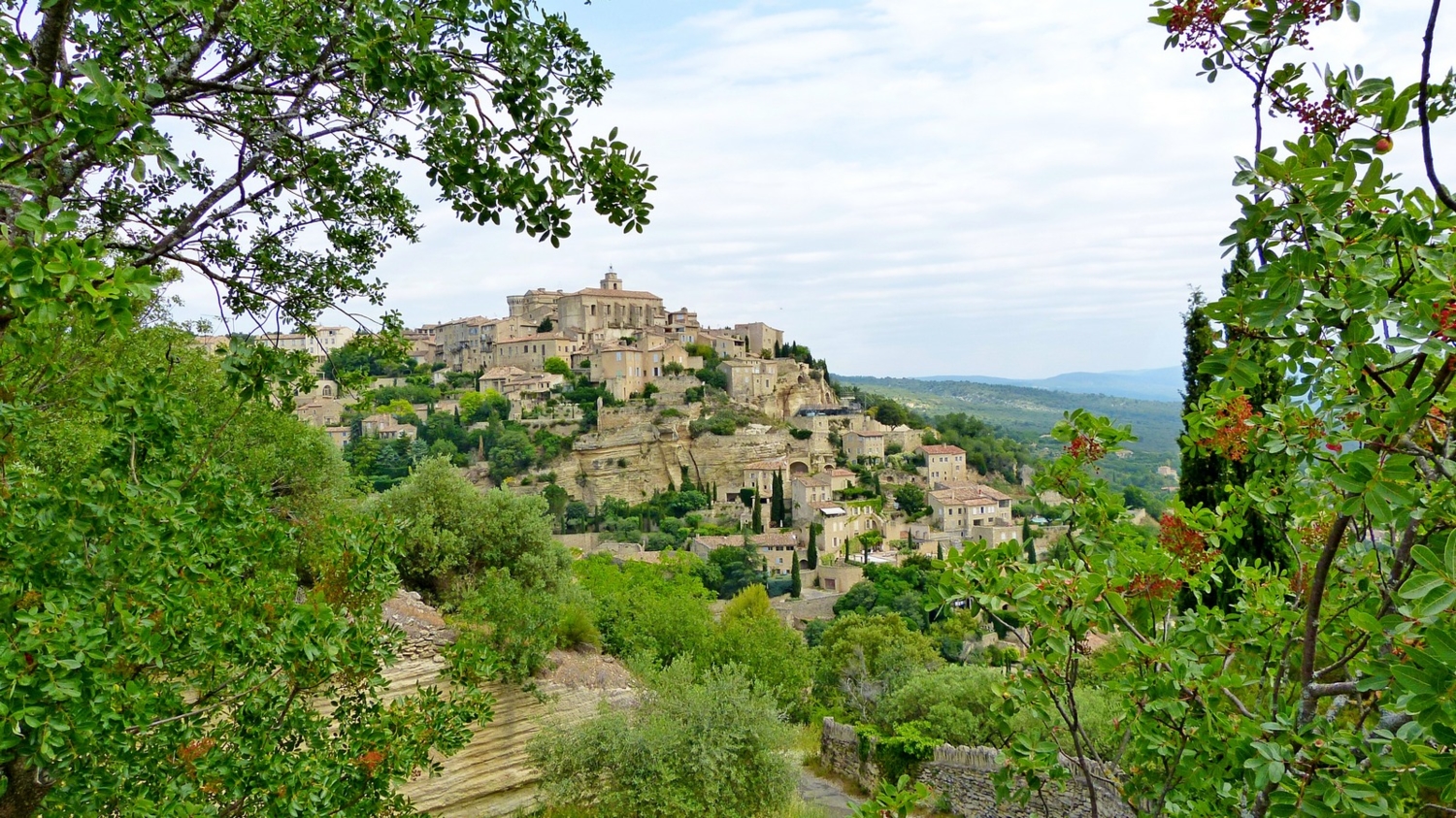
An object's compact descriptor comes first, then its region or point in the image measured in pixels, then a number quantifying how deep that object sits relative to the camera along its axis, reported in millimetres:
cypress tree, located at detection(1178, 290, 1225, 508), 11953
